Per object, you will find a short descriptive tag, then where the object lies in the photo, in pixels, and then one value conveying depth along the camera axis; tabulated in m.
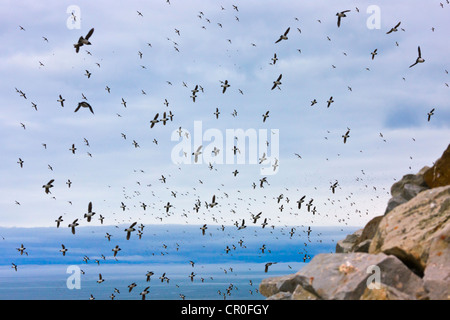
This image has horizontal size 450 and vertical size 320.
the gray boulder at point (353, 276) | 17.50
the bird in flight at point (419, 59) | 36.93
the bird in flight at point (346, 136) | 41.12
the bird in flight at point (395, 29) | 40.23
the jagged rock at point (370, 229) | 24.16
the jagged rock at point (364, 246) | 23.12
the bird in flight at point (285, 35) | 40.06
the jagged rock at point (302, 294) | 19.73
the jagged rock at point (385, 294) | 16.38
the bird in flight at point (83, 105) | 33.44
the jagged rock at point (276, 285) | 24.83
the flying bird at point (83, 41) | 34.97
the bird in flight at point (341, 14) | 39.86
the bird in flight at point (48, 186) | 38.85
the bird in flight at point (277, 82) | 42.71
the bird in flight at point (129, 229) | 35.94
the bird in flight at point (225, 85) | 46.08
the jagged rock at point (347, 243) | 26.97
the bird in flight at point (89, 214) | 36.86
